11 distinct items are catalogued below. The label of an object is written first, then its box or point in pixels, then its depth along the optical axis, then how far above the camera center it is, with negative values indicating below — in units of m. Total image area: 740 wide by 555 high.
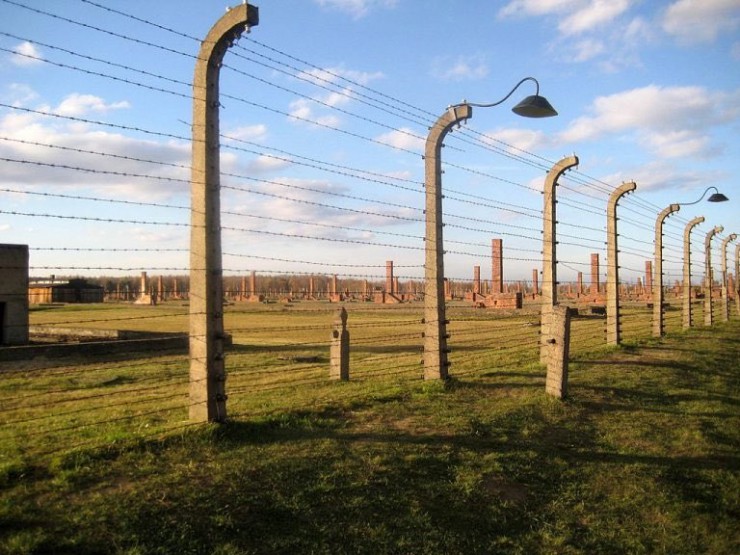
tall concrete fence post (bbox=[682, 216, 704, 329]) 18.00 +0.44
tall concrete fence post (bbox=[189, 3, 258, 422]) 4.96 +0.45
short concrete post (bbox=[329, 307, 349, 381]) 8.99 -0.96
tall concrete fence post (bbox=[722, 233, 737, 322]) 22.83 +0.39
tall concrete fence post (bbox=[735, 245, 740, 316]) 25.86 +0.35
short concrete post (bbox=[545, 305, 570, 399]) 7.28 -0.84
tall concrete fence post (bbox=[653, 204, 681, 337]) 15.37 +0.79
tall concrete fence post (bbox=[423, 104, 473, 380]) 7.58 +0.45
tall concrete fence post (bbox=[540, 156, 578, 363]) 9.67 +0.70
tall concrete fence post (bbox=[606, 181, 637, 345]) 12.28 +0.42
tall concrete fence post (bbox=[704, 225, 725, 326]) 20.31 +0.72
